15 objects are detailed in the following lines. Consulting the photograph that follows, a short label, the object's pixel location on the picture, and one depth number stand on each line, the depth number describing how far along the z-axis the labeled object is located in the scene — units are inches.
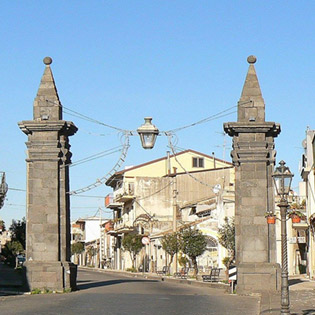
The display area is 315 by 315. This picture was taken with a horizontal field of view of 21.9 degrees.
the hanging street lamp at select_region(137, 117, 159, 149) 1090.1
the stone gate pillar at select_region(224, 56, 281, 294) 1076.5
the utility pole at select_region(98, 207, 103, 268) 3937.0
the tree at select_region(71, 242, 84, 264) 4359.0
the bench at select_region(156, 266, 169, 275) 2193.0
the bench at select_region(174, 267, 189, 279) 1875.6
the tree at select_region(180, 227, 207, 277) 1828.2
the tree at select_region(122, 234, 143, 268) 2746.1
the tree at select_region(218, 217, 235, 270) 1624.5
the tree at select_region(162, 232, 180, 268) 2044.8
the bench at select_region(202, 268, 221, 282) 1514.3
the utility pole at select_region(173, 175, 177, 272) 2112.5
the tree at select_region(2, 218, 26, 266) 2453.2
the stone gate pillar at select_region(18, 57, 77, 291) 1112.8
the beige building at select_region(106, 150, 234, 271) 2659.9
